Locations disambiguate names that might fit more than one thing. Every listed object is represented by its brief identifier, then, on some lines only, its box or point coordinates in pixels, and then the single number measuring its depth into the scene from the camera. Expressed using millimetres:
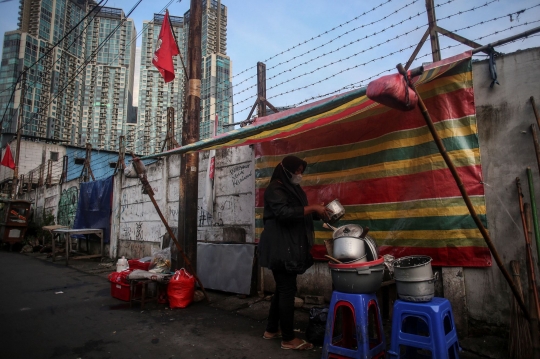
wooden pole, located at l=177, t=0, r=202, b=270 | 5000
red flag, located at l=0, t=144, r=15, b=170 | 16234
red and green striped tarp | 2904
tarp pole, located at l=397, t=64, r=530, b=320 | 1983
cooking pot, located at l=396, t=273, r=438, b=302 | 2219
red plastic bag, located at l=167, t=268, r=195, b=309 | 4348
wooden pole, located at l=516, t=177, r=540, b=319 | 2396
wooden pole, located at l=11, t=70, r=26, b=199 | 17688
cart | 13664
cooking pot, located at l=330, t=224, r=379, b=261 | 2479
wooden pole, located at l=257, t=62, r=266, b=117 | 5176
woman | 2918
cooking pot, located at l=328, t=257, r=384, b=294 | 2387
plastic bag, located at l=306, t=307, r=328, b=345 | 2986
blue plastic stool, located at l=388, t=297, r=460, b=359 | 2064
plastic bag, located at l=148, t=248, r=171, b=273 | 4820
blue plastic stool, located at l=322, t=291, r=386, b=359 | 2297
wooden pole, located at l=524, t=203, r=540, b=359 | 2242
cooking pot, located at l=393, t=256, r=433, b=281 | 2230
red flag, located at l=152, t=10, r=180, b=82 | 5129
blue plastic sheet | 10008
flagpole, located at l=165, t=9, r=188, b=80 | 5254
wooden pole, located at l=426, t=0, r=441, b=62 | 3227
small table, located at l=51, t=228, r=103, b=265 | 8953
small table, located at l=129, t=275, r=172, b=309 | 4492
